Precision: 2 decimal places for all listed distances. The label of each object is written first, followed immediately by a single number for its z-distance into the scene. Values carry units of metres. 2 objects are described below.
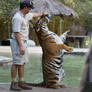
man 9.01
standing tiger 9.55
